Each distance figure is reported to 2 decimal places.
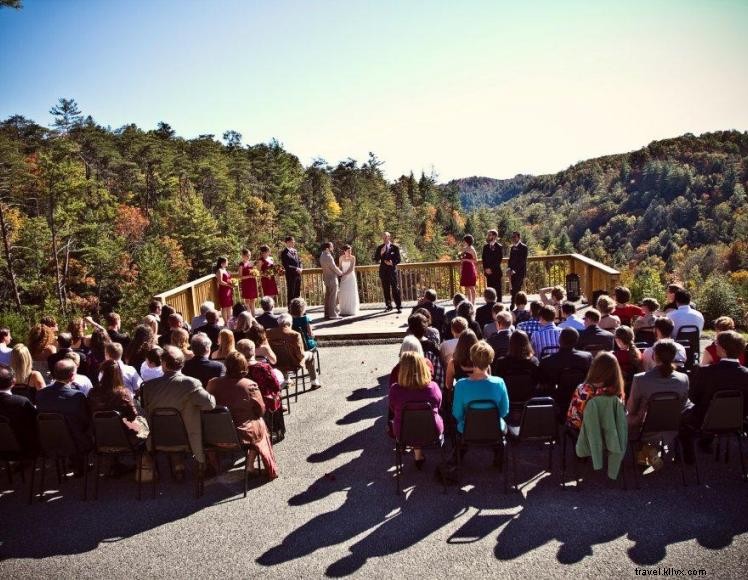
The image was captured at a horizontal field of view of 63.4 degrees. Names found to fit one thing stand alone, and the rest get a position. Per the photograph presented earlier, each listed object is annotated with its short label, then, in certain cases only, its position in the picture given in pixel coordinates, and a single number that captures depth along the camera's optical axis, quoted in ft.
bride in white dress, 44.65
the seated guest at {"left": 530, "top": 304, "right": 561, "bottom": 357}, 22.76
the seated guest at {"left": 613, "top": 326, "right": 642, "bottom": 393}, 20.26
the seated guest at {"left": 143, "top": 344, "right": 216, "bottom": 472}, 18.79
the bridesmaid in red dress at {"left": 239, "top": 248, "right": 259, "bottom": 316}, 42.04
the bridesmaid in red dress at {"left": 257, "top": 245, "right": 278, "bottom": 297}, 42.14
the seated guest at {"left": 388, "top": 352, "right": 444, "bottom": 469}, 18.33
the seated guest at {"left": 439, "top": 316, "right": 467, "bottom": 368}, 22.07
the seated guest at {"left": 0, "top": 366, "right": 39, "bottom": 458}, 19.13
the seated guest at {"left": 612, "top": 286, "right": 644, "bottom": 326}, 25.85
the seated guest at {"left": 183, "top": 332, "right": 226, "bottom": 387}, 21.25
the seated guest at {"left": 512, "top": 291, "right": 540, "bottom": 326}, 26.76
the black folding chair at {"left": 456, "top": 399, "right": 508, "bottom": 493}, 17.61
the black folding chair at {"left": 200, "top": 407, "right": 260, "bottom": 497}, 18.47
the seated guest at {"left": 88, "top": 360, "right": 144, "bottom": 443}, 19.49
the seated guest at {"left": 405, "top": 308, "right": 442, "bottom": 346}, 23.89
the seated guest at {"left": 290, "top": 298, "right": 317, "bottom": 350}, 28.66
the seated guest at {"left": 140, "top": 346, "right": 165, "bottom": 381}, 21.61
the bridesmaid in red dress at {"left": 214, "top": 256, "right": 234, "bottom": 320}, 40.29
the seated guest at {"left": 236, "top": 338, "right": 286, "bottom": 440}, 20.62
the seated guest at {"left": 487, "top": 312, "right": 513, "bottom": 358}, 22.43
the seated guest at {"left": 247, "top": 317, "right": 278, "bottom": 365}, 23.52
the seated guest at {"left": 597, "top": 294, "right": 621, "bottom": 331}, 24.13
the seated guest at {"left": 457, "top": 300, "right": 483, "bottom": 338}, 24.90
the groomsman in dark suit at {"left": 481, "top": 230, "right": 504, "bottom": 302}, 41.52
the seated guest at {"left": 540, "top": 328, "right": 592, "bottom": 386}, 19.83
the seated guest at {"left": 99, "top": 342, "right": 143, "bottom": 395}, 20.90
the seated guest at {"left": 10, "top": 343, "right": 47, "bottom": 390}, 21.65
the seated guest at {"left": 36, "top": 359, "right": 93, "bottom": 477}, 19.21
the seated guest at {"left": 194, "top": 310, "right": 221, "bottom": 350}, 27.71
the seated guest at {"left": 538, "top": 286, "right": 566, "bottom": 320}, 27.91
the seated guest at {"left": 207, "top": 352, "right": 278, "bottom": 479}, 19.26
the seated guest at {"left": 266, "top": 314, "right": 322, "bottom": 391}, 26.43
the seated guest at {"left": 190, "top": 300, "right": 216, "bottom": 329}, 28.46
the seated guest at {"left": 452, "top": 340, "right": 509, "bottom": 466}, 17.83
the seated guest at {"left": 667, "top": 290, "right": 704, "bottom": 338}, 24.22
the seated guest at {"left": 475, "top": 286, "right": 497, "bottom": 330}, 28.43
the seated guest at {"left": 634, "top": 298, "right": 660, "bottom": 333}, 24.49
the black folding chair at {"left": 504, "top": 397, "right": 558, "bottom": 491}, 17.75
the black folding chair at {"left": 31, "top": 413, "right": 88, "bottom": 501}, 18.67
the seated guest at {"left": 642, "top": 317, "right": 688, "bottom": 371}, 19.94
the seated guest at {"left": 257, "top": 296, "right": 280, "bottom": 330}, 27.74
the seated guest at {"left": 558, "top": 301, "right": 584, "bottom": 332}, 24.28
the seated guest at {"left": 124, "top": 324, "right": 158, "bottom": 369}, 23.81
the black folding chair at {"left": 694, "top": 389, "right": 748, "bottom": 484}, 17.34
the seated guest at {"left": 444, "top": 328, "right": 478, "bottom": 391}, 19.89
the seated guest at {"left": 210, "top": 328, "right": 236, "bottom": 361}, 22.71
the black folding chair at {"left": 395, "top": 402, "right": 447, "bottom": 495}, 17.85
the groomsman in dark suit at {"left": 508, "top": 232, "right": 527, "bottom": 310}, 41.39
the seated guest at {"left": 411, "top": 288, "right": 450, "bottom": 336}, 28.55
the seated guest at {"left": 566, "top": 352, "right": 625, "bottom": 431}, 17.02
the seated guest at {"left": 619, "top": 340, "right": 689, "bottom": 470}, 17.57
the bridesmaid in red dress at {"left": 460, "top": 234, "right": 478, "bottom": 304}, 41.98
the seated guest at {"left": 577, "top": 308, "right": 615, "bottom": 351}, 22.27
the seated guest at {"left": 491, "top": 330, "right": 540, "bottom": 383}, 19.74
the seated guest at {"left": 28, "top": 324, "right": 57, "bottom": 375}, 24.27
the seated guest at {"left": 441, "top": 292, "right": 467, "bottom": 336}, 26.86
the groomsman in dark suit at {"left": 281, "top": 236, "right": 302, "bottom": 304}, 42.14
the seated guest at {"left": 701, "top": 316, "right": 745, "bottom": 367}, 18.80
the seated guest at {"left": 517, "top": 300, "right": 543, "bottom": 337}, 23.82
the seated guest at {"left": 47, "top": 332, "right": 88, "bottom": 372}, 22.60
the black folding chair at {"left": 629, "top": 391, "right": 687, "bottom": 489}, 17.35
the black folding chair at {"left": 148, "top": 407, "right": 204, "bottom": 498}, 18.58
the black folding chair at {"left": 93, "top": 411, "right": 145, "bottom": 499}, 18.69
